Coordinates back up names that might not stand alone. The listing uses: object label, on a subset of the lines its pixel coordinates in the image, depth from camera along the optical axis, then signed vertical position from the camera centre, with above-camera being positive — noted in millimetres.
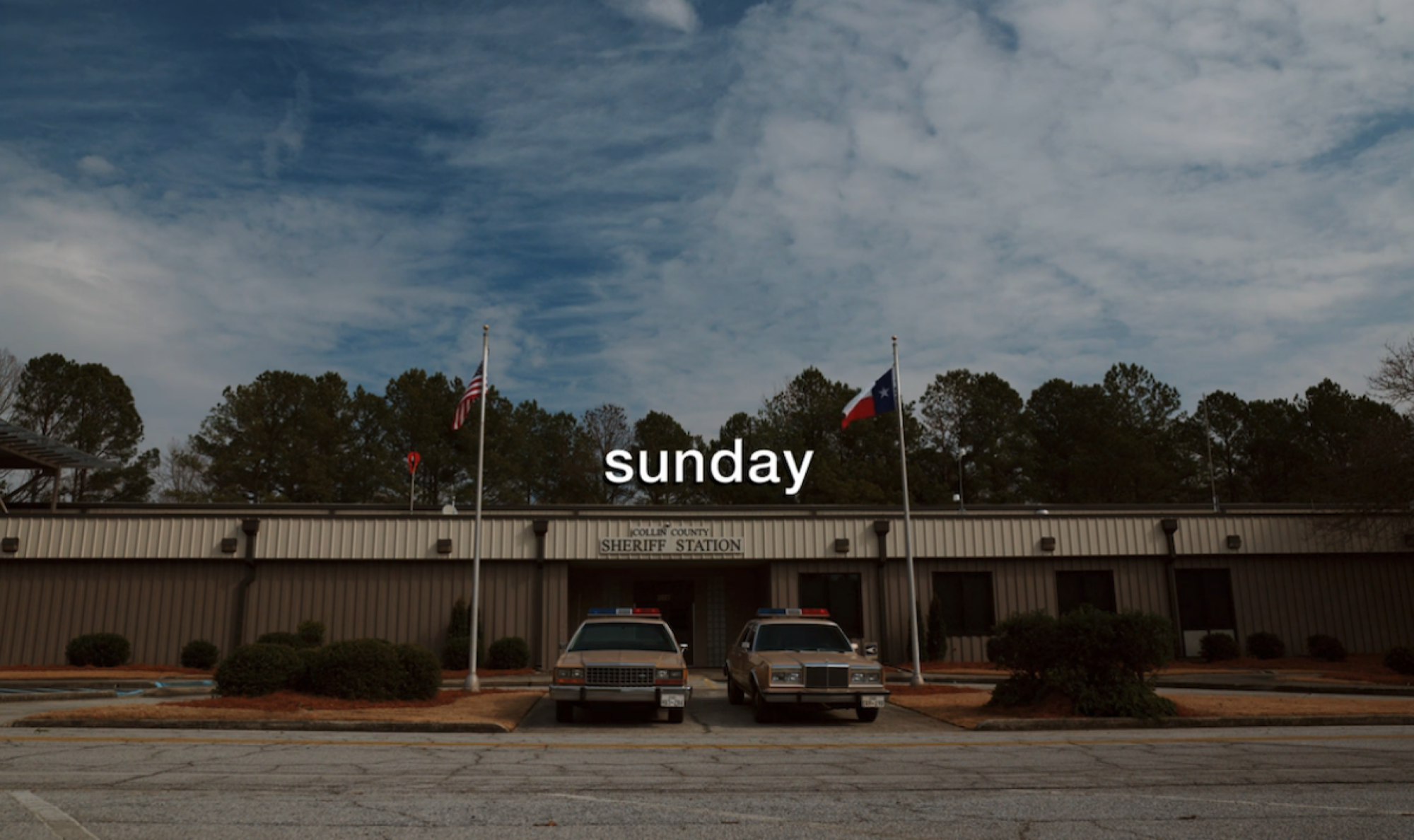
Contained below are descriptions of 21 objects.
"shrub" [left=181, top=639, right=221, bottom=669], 22906 -1005
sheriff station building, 23938 +908
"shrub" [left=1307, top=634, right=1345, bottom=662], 24531 -1329
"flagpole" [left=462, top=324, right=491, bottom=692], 18391 +693
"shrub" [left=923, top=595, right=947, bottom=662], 24625 -891
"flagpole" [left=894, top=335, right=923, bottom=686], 19234 +240
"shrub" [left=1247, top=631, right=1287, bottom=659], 24984 -1272
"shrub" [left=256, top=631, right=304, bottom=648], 21500 -632
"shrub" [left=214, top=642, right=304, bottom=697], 14562 -897
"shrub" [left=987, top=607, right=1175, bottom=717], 13969 -884
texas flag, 21016 +4314
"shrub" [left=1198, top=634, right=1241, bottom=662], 25031 -1311
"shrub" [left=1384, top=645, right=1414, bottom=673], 20484 -1363
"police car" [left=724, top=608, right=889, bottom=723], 13750 -931
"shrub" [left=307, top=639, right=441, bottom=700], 14891 -953
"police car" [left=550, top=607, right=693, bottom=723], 13531 -1010
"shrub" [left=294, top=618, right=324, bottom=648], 22703 -542
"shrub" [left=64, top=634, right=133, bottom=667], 22484 -858
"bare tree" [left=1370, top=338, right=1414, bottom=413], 26297 +5689
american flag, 20688 +4498
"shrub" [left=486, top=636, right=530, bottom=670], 23094 -1124
